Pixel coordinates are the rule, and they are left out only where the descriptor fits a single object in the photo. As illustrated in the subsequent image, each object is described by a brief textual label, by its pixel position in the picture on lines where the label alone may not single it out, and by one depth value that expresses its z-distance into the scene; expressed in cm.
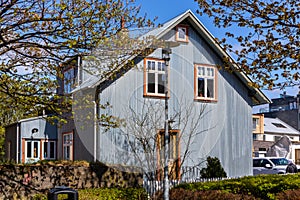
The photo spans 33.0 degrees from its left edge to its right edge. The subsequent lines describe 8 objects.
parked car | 2989
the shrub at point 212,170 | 1977
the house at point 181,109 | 1961
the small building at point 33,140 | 2447
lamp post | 1364
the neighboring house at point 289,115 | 6135
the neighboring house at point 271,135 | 4188
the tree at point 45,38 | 1052
